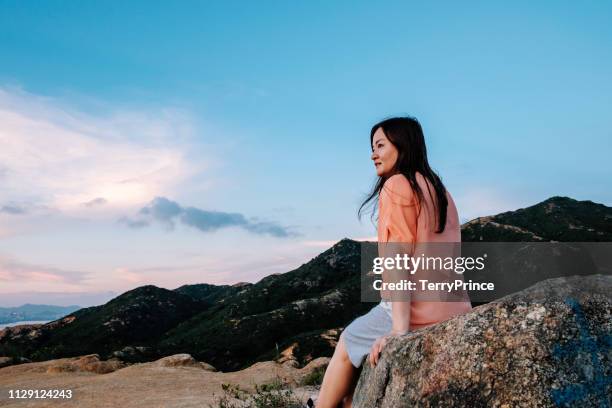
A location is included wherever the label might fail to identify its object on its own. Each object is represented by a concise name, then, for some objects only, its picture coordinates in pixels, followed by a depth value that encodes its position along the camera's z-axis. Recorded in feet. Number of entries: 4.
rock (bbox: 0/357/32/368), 71.44
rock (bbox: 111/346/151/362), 114.18
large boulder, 11.36
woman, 13.99
